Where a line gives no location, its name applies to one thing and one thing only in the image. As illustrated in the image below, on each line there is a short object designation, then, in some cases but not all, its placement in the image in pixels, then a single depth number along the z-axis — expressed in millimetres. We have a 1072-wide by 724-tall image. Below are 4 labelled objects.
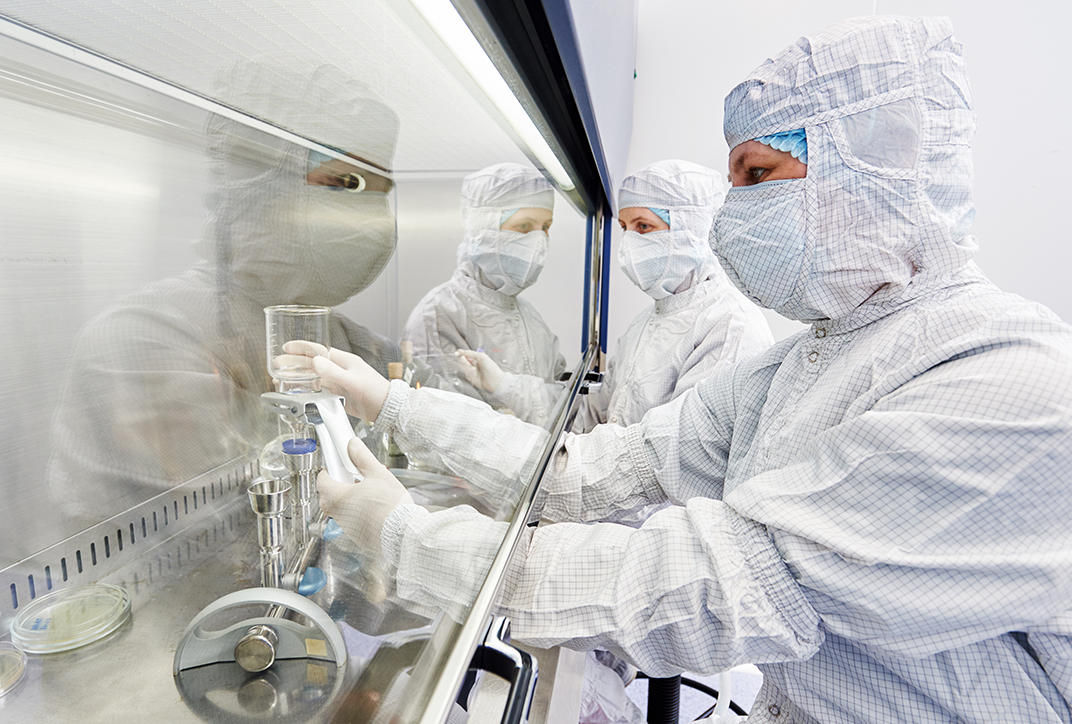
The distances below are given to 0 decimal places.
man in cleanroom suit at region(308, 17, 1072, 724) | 515
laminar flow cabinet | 361
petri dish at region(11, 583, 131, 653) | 380
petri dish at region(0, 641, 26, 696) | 352
